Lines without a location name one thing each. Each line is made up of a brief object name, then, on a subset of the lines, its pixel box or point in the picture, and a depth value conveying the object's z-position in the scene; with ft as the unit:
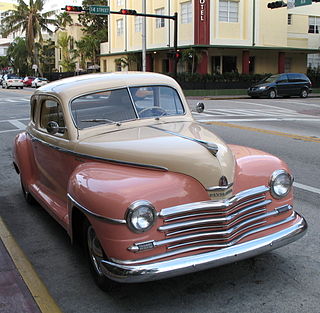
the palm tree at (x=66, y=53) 183.52
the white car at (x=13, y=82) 158.61
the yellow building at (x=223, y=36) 110.22
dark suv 94.63
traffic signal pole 89.32
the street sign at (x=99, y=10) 89.66
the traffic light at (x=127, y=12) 89.43
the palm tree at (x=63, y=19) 189.98
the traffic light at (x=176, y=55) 96.30
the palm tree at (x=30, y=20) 189.98
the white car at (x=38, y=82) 163.22
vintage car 10.80
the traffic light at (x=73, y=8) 84.13
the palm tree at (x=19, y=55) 234.38
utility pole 100.01
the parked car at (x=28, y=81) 176.60
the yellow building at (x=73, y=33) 186.66
